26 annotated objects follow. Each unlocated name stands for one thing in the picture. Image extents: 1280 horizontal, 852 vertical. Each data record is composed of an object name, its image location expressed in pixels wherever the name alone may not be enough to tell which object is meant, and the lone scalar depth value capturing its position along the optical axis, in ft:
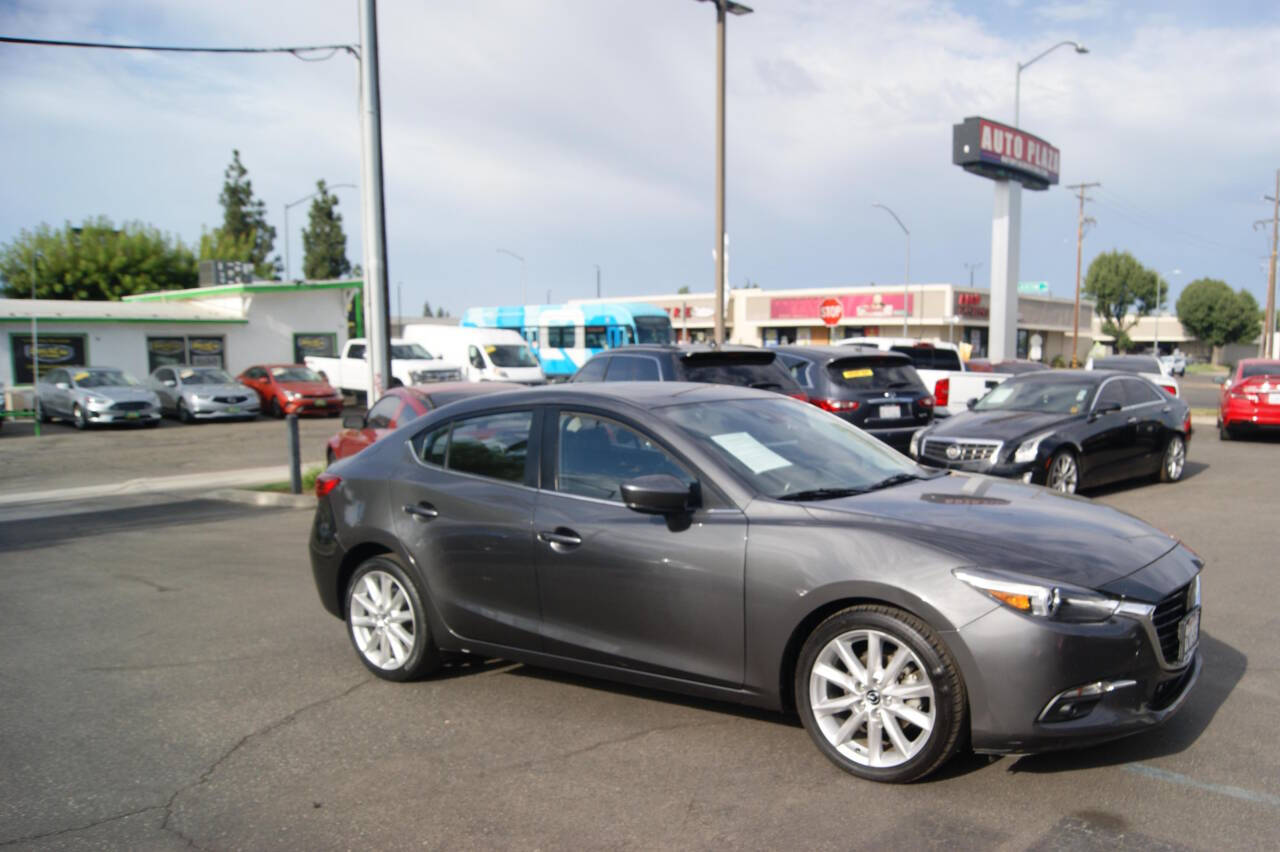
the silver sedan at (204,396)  88.63
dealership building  100.01
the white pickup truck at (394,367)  96.22
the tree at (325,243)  232.53
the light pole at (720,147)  63.05
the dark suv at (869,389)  41.42
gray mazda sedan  12.37
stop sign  100.32
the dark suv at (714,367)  35.55
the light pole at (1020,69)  106.73
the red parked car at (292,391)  90.02
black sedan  34.47
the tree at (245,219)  255.09
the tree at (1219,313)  309.63
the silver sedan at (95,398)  83.15
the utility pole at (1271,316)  159.22
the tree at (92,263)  170.60
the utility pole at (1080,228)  204.86
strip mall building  199.61
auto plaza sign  140.15
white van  106.42
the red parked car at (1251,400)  56.44
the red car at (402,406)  35.09
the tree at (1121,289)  300.40
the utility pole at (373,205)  47.34
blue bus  118.62
